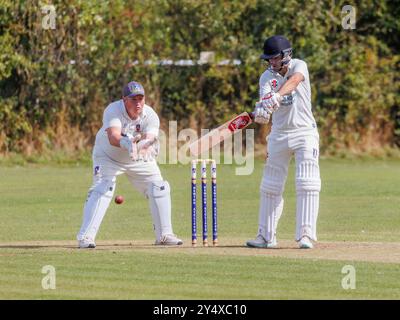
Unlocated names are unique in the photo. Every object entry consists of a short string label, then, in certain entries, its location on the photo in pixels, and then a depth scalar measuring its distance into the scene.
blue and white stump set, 11.07
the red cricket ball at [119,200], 11.84
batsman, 10.99
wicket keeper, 11.19
